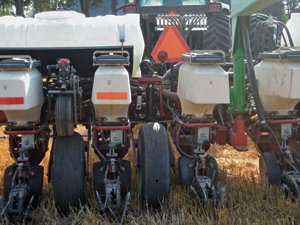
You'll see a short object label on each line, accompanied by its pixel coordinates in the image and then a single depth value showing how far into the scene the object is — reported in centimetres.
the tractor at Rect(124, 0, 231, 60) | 638
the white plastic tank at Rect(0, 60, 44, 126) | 312
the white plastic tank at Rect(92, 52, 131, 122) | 324
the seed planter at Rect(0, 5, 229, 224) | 326
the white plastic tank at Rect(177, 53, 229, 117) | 335
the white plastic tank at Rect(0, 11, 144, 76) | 379
